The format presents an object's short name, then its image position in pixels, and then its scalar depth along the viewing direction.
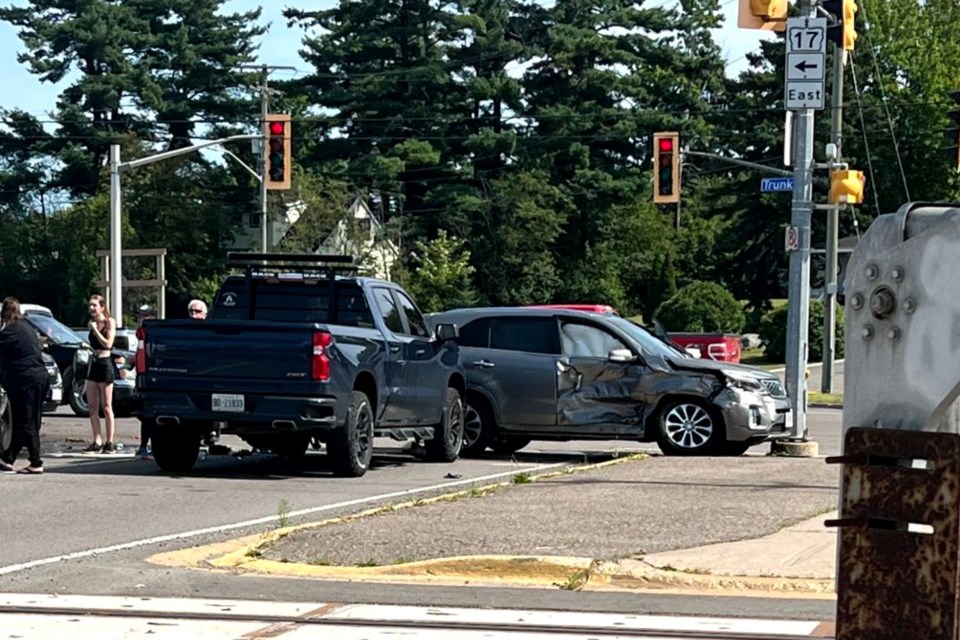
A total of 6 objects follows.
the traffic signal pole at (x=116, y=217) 37.25
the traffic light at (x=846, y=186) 22.33
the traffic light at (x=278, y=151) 36.28
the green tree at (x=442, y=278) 73.19
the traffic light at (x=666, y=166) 34.94
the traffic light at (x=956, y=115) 25.51
